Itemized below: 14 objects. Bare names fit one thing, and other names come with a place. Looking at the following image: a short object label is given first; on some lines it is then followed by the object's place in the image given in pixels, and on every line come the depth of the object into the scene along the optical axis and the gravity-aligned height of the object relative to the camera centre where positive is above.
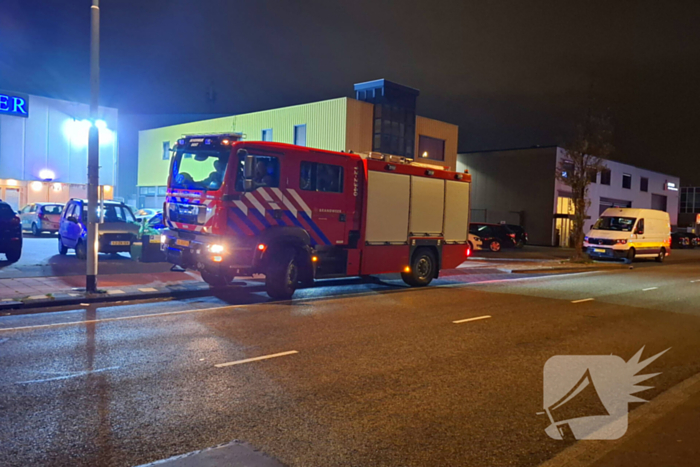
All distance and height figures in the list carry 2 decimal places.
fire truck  11.32 +0.01
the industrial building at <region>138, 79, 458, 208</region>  33.03 +5.74
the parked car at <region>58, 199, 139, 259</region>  18.03 -0.83
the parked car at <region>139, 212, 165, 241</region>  17.70 -0.62
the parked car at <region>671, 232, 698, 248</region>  53.78 -1.22
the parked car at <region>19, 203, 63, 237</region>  28.55 -0.70
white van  27.83 -0.51
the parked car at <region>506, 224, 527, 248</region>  37.97 -0.87
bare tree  27.16 +3.12
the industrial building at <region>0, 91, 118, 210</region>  36.09 +3.40
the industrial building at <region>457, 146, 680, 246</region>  44.97 +2.66
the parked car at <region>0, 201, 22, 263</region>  16.23 -0.88
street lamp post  11.45 +1.08
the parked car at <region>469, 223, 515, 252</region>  33.12 -0.90
